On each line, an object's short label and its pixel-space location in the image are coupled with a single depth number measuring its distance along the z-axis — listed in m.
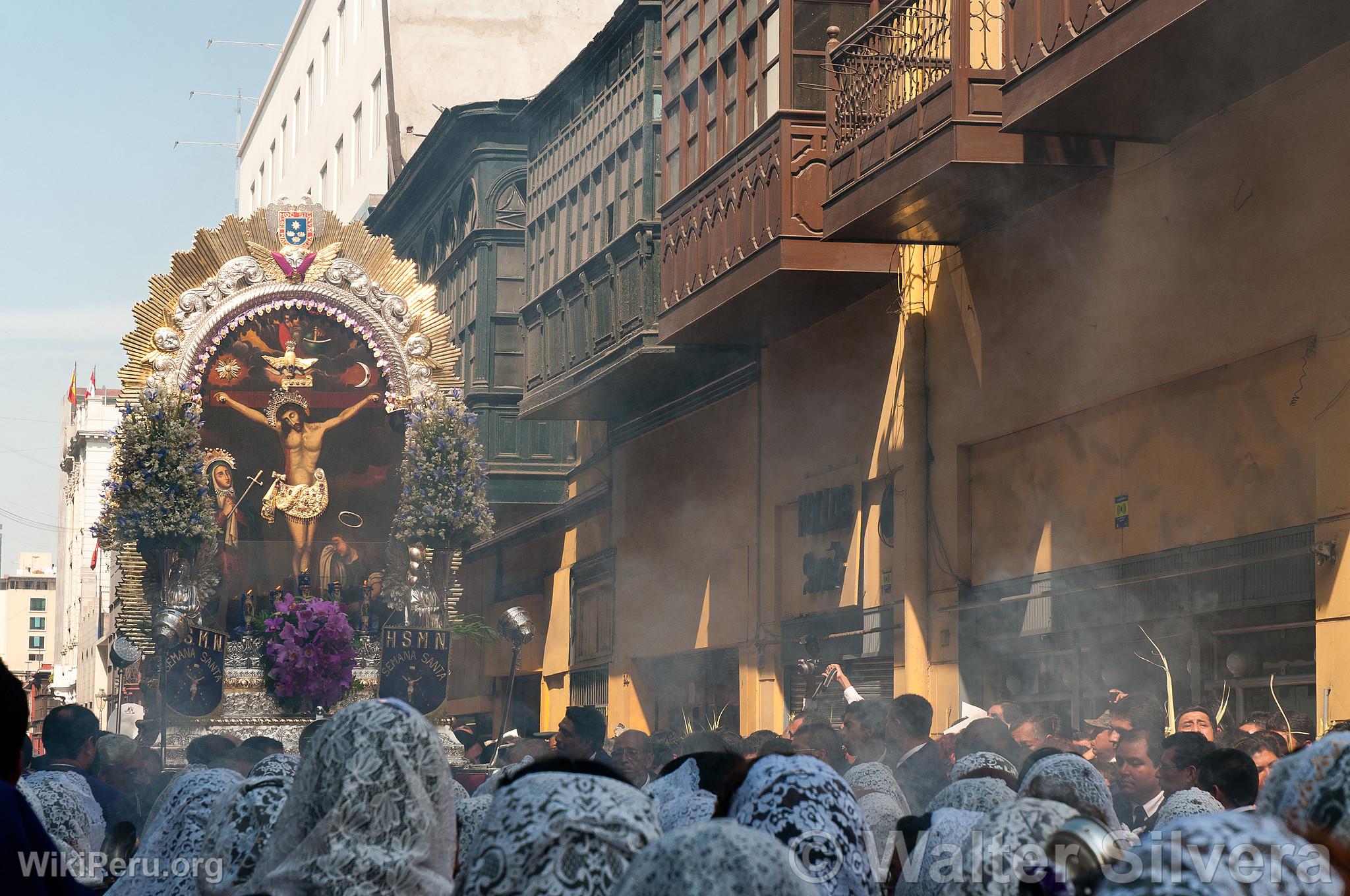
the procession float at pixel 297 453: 15.62
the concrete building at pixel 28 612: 130.88
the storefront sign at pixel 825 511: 14.91
